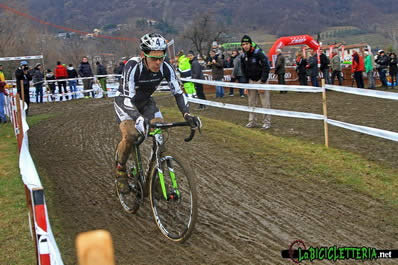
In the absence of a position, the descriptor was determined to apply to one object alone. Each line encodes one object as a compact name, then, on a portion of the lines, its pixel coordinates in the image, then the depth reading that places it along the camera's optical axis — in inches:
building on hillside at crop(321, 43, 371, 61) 858.1
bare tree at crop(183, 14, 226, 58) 2399.1
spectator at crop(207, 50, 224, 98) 819.4
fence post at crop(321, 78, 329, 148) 383.9
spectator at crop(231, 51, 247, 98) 775.4
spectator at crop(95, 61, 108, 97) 1026.7
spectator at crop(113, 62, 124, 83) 1014.4
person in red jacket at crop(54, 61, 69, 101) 999.6
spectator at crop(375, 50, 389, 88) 843.4
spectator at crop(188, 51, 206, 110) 699.4
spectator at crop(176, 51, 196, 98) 713.6
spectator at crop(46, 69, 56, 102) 1020.5
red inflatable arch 1143.0
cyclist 223.3
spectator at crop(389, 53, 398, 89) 836.0
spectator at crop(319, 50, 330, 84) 860.0
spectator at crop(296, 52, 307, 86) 852.6
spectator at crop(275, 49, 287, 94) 836.0
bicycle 207.3
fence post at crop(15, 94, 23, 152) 301.7
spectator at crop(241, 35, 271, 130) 463.2
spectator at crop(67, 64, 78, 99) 1025.1
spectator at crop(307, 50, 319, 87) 829.2
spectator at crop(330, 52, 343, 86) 871.7
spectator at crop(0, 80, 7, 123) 649.6
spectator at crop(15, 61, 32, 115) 745.0
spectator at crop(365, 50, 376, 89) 850.8
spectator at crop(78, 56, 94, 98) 1029.2
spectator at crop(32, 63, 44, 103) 957.8
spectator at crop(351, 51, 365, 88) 786.2
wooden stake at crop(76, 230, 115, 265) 70.7
